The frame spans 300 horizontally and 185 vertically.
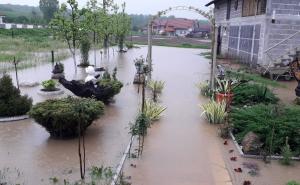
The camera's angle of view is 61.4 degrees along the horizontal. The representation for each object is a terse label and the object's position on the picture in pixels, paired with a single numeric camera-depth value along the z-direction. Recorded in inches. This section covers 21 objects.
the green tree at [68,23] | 432.9
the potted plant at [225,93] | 267.7
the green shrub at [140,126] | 190.0
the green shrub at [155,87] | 333.0
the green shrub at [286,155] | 180.5
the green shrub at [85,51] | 525.6
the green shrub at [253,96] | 284.9
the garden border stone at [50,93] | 323.8
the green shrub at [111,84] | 284.5
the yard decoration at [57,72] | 413.0
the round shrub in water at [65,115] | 202.1
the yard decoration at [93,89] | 271.7
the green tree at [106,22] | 645.0
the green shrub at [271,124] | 194.5
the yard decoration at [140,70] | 384.8
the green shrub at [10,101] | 245.7
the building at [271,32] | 460.4
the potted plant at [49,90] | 325.4
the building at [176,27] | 1971.6
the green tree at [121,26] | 793.4
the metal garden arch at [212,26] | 328.6
